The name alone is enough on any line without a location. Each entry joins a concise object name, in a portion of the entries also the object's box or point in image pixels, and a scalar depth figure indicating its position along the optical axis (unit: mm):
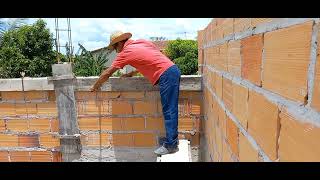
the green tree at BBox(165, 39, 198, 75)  25875
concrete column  3789
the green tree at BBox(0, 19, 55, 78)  21359
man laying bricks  3279
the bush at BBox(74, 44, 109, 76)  20073
